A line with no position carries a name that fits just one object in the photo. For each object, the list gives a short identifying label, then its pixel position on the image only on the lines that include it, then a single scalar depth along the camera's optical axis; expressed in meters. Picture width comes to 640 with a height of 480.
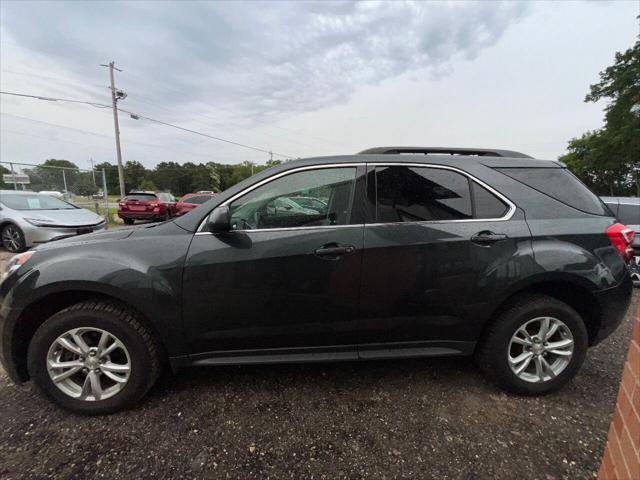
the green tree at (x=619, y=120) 24.98
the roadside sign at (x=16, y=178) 12.42
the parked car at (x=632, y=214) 4.66
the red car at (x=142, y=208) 12.57
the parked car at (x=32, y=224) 6.64
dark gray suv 2.07
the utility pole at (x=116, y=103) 19.73
